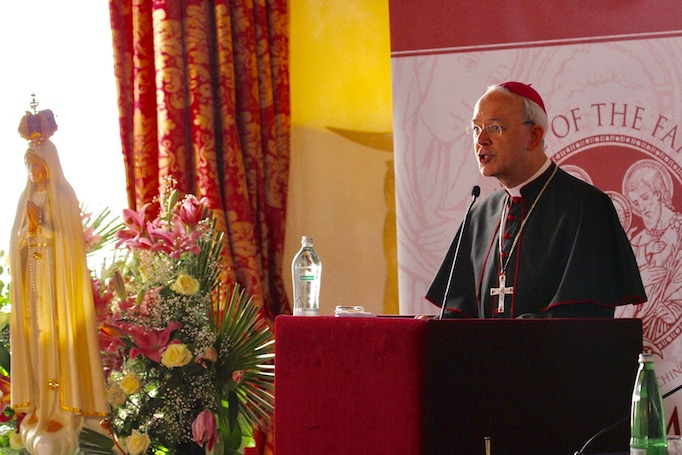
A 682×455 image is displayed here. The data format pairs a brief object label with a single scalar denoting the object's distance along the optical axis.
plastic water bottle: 8.45
